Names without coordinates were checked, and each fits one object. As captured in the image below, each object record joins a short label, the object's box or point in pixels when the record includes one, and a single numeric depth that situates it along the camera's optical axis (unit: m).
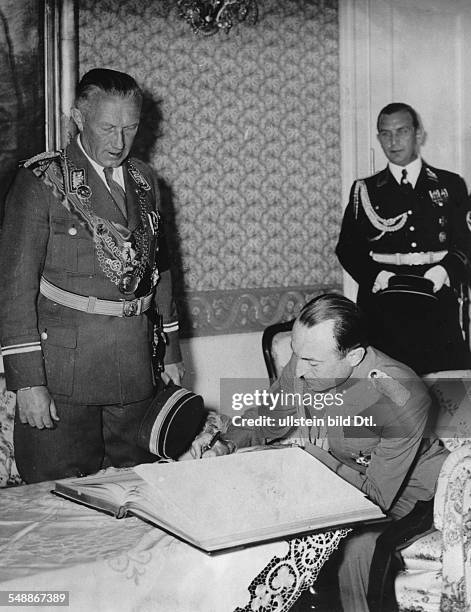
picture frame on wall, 2.10
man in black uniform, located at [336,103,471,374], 2.52
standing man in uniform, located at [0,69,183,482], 1.55
